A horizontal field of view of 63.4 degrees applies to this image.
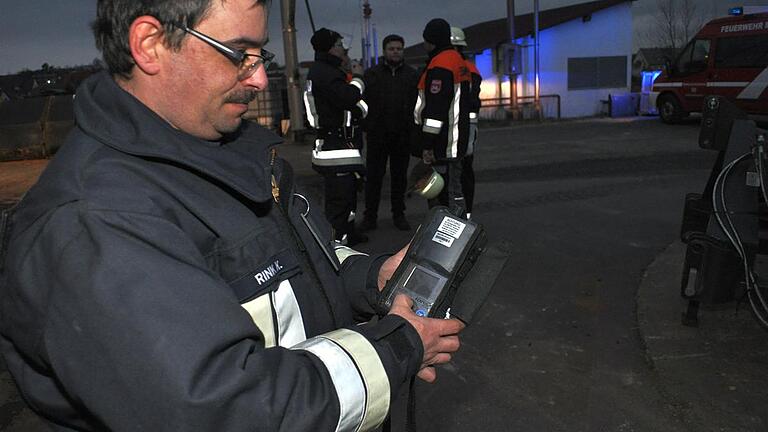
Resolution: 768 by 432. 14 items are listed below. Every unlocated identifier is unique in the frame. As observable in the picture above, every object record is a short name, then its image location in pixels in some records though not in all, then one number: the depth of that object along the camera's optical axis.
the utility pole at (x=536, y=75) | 19.10
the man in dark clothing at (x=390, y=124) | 6.08
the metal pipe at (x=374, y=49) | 33.37
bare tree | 31.12
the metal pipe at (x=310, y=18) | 15.49
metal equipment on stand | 3.45
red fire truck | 13.68
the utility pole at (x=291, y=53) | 13.53
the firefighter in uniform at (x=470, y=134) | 6.12
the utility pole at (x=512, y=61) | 18.34
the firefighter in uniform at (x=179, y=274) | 0.97
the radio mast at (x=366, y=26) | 33.51
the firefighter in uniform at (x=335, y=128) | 5.47
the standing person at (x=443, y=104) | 5.57
